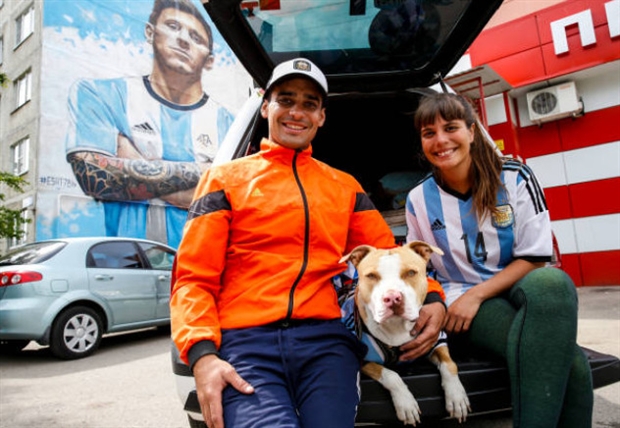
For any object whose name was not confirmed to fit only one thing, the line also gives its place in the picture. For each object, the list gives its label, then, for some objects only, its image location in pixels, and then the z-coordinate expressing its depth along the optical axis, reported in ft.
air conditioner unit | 26.37
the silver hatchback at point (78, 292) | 16.49
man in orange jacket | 4.87
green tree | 33.58
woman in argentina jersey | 5.17
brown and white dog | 5.40
